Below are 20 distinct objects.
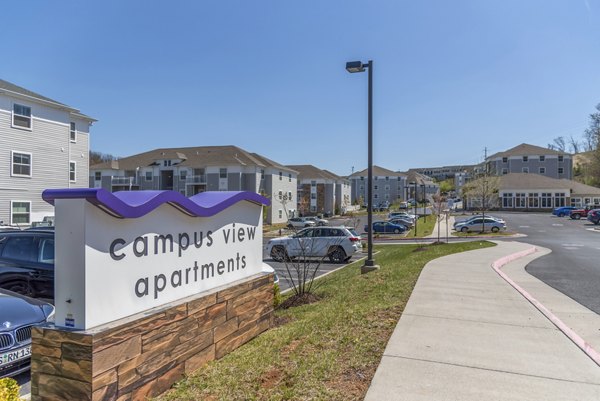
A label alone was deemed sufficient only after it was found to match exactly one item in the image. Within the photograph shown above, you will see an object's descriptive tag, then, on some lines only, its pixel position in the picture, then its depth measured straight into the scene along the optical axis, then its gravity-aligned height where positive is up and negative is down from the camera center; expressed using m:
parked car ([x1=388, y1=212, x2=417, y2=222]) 46.66 -1.93
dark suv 6.82 -1.17
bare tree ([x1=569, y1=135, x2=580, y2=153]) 109.06 +16.20
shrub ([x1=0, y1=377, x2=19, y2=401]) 2.50 -1.29
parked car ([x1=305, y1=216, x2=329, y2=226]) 48.49 -2.37
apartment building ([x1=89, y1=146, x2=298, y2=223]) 51.22 +3.88
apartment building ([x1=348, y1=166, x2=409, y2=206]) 107.56 +4.33
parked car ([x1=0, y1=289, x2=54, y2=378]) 4.30 -1.55
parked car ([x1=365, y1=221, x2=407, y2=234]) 36.38 -2.62
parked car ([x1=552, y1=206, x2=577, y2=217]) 53.58 -1.38
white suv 17.56 -1.99
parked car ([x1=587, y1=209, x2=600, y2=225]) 39.16 -1.60
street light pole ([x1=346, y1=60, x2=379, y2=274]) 11.23 +1.81
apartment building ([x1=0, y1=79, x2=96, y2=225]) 23.12 +3.17
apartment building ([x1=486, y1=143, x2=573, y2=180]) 84.75 +9.03
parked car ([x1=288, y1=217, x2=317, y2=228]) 46.42 -2.68
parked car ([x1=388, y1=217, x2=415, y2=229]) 42.09 -2.37
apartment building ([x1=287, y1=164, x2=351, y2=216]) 72.62 +1.86
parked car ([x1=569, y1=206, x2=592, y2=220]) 48.45 -1.60
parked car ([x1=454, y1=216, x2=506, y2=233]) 34.19 -2.22
